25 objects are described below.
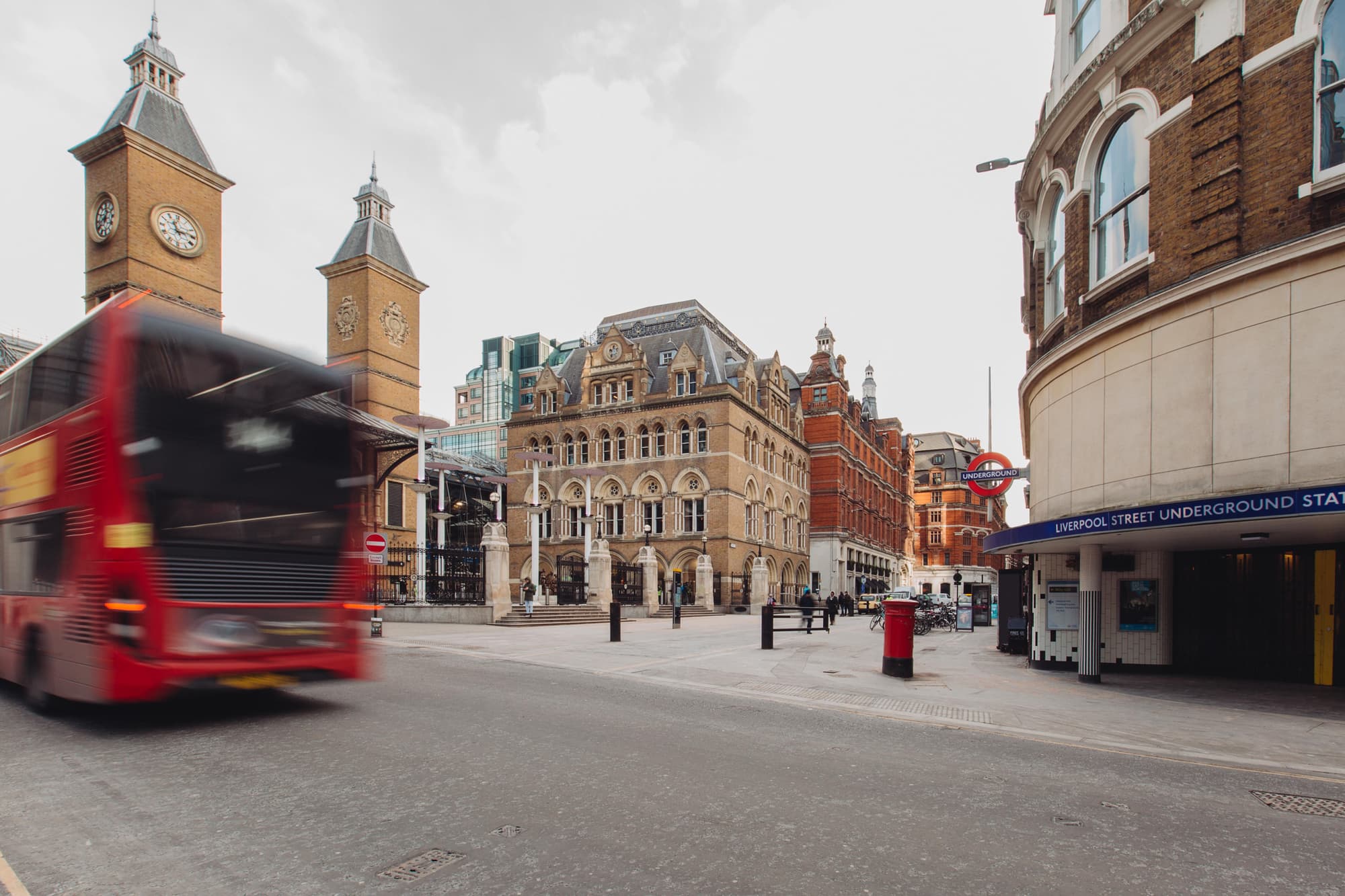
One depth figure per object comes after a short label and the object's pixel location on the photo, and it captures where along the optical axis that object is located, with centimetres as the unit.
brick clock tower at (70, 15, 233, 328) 3669
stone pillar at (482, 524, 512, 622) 2412
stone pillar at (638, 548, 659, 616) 3466
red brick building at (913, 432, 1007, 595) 8856
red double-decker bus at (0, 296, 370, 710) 647
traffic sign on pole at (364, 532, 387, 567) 1750
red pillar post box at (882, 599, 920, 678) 1246
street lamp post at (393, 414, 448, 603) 2527
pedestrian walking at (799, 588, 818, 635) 2084
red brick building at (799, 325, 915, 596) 5762
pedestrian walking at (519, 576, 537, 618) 2779
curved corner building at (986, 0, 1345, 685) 962
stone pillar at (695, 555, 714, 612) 3981
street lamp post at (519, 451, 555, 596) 3219
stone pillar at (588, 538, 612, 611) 3059
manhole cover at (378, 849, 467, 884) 374
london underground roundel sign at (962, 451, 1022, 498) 1733
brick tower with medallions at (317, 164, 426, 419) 4522
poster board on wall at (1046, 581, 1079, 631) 1405
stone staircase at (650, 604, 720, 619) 3727
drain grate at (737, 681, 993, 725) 904
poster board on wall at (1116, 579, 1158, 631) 1342
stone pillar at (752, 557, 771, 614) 4338
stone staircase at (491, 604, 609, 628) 2411
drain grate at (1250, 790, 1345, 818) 538
